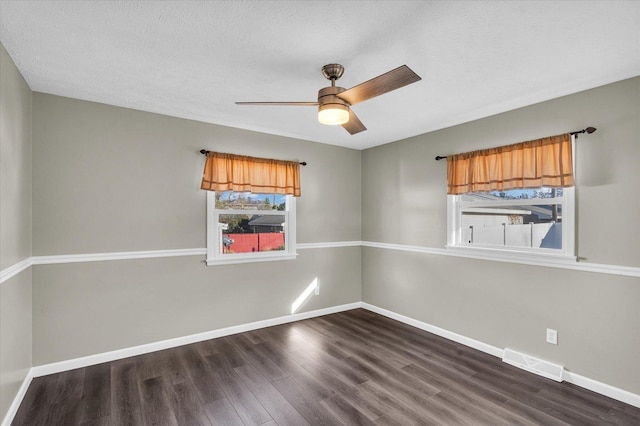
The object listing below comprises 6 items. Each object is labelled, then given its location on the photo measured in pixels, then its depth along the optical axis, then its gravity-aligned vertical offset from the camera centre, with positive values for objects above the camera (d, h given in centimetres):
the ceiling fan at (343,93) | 185 +78
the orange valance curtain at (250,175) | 353 +46
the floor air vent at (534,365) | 271 -138
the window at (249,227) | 363 -17
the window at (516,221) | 278 -9
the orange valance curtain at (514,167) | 270 +44
